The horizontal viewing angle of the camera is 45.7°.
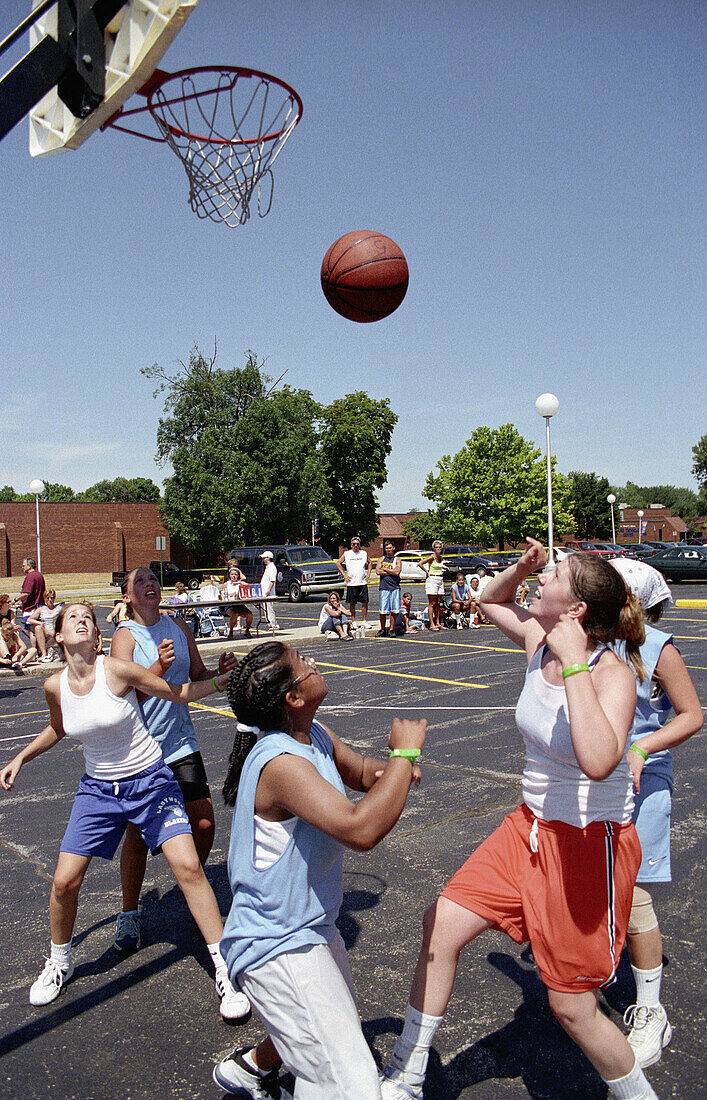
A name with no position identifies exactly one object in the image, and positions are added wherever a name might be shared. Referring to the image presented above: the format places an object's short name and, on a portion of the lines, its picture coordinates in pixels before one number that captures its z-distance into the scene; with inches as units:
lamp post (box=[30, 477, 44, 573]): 1105.4
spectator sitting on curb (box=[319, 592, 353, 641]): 668.7
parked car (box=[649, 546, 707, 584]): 1250.6
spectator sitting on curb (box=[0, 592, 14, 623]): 583.7
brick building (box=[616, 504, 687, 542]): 3585.1
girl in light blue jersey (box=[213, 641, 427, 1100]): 88.7
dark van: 1217.4
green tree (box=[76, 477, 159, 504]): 5022.1
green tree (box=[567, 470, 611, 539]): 3158.2
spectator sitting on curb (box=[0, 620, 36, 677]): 548.7
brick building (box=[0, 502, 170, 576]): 2078.0
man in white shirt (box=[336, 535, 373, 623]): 693.9
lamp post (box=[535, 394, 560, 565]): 745.0
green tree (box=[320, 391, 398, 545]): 2161.7
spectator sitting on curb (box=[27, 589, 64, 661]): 592.7
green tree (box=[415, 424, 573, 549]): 2191.2
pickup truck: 1515.7
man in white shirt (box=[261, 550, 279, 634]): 762.8
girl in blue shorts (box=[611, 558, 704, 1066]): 120.4
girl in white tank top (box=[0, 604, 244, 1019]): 141.6
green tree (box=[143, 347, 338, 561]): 1702.8
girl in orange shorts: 96.6
